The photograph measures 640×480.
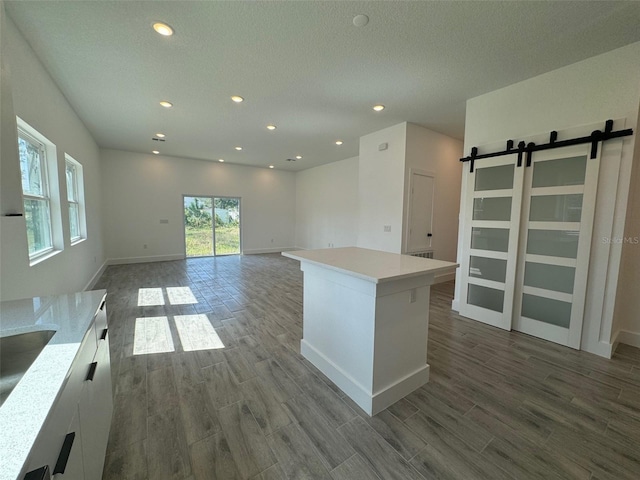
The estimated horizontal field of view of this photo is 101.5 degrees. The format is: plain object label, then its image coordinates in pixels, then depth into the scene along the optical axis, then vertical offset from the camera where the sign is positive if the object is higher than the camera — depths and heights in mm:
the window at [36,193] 2602 +206
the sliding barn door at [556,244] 2666 -245
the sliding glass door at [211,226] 7773 -338
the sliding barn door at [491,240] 3135 -252
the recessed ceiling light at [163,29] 2174 +1566
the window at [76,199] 4230 +224
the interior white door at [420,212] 4605 +114
